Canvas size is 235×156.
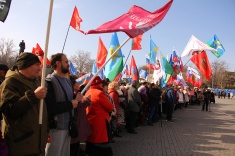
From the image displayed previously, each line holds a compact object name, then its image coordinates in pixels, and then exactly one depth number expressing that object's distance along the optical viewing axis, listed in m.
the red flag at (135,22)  3.48
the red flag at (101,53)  7.72
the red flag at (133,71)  9.04
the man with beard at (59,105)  2.44
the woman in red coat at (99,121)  3.65
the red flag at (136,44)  8.52
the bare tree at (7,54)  35.76
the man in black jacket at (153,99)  8.00
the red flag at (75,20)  7.60
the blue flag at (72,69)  10.04
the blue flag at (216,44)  11.19
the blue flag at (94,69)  9.21
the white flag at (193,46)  9.62
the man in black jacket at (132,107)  6.58
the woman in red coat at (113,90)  5.57
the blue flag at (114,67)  6.70
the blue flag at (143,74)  17.09
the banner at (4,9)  2.81
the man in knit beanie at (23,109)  1.89
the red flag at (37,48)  8.52
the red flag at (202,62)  9.42
